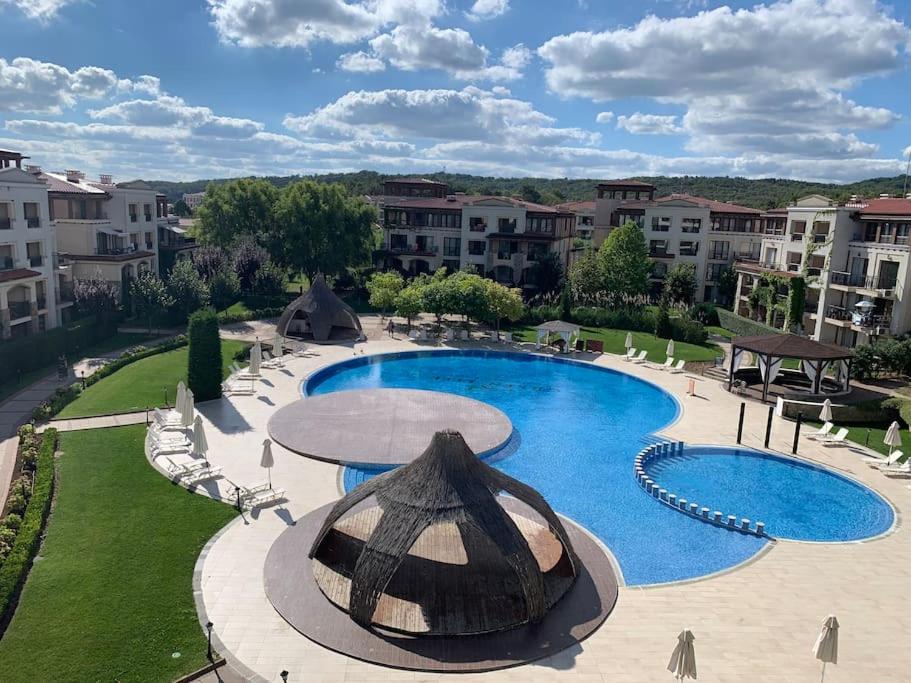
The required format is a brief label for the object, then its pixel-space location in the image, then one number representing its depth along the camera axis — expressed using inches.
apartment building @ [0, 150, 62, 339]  1488.7
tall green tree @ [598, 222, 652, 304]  2073.1
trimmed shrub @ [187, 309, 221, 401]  1132.5
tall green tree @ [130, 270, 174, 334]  1678.2
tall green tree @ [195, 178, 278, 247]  2236.7
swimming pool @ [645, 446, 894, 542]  830.5
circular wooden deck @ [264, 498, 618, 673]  517.7
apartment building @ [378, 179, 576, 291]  2361.0
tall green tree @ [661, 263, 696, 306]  2233.0
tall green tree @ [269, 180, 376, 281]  2149.4
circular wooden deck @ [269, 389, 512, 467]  965.2
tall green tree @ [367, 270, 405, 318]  1863.9
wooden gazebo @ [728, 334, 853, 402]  1266.0
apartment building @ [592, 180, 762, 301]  2444.6
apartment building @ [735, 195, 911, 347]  1563.7
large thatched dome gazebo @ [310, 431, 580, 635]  553.0
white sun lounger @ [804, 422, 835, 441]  1099.0
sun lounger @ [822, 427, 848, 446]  1077.2
